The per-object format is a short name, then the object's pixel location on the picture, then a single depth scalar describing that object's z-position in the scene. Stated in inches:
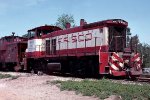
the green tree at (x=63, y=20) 2323.7
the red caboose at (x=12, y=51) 1117.6
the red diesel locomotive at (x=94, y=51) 685.3
